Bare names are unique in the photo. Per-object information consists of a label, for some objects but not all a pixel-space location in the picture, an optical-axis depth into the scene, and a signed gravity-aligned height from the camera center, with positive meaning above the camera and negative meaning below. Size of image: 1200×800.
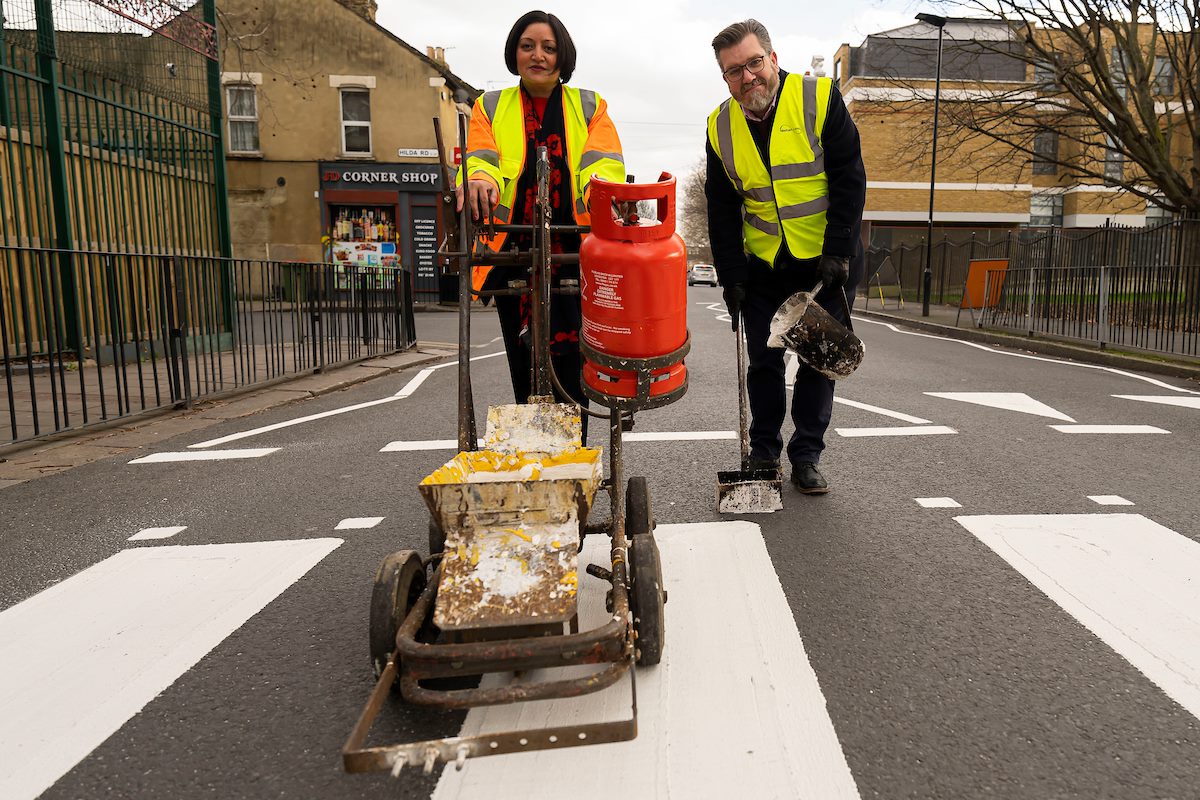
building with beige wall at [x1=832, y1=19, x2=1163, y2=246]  42.56 +4.66
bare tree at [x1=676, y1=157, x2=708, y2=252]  100.00 +7.49
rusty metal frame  1.85 -0.94
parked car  54.18 -0.12
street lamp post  21.25 +0.69
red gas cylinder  2.69 -0.07
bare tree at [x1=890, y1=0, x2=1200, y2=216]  16.77 +3.65
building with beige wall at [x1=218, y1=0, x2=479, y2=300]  27.05 +4.41
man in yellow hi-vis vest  4.02 +0.30
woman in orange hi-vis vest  3.40 +0.51
